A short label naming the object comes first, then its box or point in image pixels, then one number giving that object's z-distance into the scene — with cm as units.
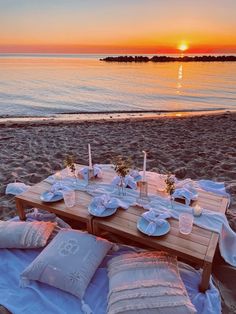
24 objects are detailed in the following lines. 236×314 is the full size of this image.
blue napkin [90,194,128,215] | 291
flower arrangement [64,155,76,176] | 352
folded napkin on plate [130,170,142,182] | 365
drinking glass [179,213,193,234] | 262
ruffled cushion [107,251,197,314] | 208
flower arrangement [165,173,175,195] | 293
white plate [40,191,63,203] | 314
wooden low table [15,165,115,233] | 291
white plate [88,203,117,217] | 284
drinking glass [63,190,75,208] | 306
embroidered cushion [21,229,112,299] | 243
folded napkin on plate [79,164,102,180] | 369
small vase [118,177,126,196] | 329
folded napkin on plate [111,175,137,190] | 346
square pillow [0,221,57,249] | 300
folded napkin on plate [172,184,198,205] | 313
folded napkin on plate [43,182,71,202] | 319
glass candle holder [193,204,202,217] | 285
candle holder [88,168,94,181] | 368
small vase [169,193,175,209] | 306
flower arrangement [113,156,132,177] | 316
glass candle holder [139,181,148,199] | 320
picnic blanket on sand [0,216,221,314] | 236
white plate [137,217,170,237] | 256
